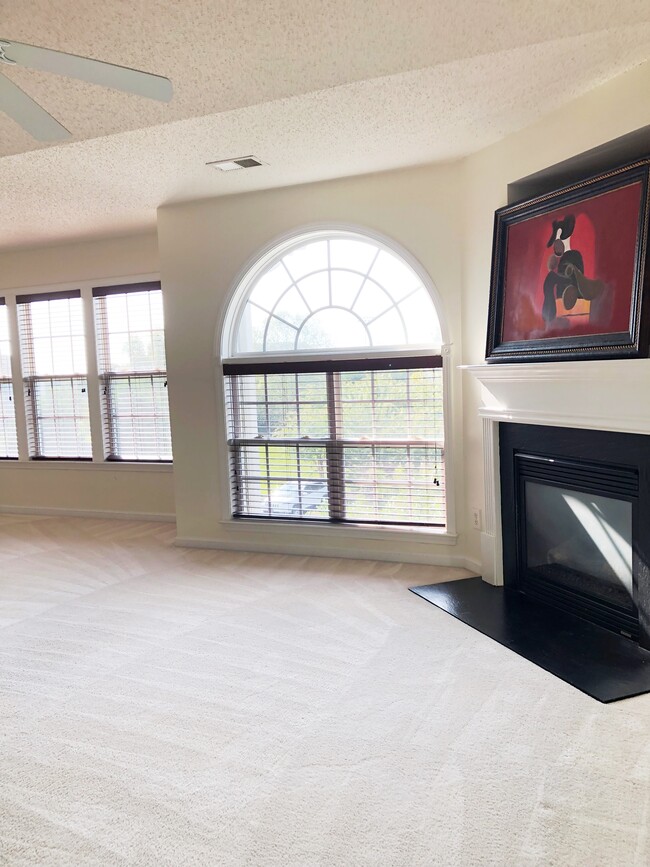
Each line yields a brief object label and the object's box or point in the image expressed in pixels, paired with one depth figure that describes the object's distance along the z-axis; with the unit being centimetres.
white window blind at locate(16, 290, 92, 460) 655
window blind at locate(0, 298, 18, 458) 693
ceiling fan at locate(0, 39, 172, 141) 170
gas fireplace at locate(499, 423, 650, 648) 318
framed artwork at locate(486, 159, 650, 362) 303
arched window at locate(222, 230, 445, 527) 459
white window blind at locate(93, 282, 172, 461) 616
